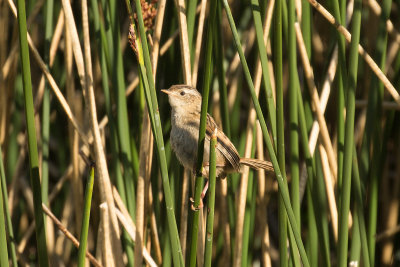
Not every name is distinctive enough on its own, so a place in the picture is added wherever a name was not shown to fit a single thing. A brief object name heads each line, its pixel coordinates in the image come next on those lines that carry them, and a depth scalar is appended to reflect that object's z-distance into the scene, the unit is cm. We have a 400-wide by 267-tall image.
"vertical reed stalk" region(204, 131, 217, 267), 361
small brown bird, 537
